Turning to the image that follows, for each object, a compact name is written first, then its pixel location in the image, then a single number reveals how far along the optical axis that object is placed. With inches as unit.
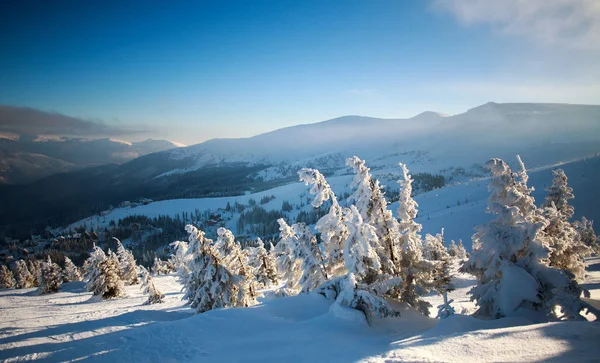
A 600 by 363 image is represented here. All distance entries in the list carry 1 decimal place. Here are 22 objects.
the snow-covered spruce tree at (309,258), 747.4
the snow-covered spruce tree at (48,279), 1684.3
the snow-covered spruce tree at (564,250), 791.7
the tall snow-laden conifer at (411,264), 614.5
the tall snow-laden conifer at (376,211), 616.7
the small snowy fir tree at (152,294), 1154.7
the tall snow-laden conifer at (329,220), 644.7
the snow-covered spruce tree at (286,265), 898.2
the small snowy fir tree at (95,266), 1331.2
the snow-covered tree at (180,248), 1222.9
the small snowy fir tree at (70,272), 2539.4
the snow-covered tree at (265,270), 1614.2
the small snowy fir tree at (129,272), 1945.9
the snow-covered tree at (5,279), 2573.8
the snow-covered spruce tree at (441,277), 627.2
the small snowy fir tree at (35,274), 2644.4
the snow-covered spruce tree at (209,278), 824.9
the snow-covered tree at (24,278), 2490.0
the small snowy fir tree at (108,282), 1328.7
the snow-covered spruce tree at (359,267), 507.2
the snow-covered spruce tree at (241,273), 846.5
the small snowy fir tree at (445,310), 572.8
